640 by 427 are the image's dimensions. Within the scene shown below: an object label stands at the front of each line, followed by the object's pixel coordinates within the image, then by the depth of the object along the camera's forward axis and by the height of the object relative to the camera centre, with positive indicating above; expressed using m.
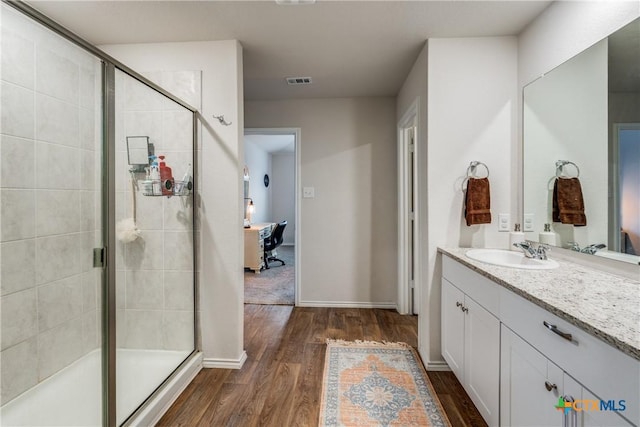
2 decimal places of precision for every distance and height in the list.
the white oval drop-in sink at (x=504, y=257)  1.63 -0.29
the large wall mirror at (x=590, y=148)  1.26 +0.32
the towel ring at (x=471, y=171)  2.02 +0.28
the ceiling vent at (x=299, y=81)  2.72 +1.25
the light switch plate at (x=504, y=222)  2.03 -0.08
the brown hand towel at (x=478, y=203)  1.95 +0.05
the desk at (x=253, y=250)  4.78 -0.65
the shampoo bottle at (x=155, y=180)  1.86 +0.20
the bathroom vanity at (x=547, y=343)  0.76 -0.46
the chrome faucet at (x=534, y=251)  1.63 -0.23
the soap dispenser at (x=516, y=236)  1.82 -0.16
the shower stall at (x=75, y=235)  1.40 -0.13
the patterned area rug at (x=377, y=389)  1.58 -1.12
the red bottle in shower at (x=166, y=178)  1.91 +0.22
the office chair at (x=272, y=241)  5.19 -0.56
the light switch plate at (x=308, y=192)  3.30 +0.21
